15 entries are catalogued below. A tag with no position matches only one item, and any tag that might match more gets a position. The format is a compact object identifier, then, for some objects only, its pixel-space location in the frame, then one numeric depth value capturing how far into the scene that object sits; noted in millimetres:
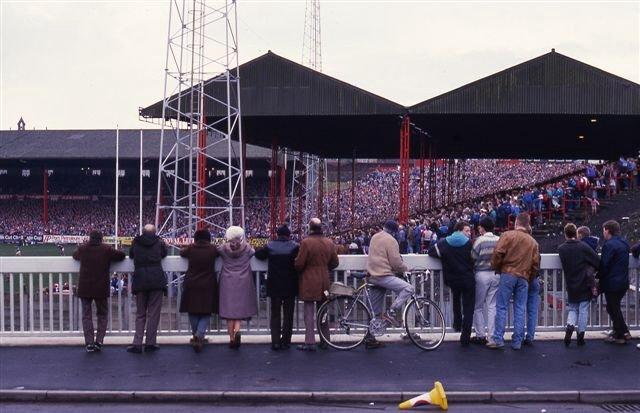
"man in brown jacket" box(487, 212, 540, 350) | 11016
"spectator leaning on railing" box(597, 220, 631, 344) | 11461
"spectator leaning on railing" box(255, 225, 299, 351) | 11234
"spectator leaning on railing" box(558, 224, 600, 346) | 11414
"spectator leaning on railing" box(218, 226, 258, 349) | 11180
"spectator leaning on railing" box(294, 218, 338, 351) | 11062
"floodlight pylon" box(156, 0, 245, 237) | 28844
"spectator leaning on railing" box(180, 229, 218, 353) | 11211
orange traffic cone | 8625
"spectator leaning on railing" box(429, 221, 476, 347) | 11320
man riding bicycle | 11164
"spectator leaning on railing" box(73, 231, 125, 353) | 11172
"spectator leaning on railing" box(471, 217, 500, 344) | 11352
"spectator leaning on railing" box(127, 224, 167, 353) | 11133
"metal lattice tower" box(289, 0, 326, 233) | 48850
